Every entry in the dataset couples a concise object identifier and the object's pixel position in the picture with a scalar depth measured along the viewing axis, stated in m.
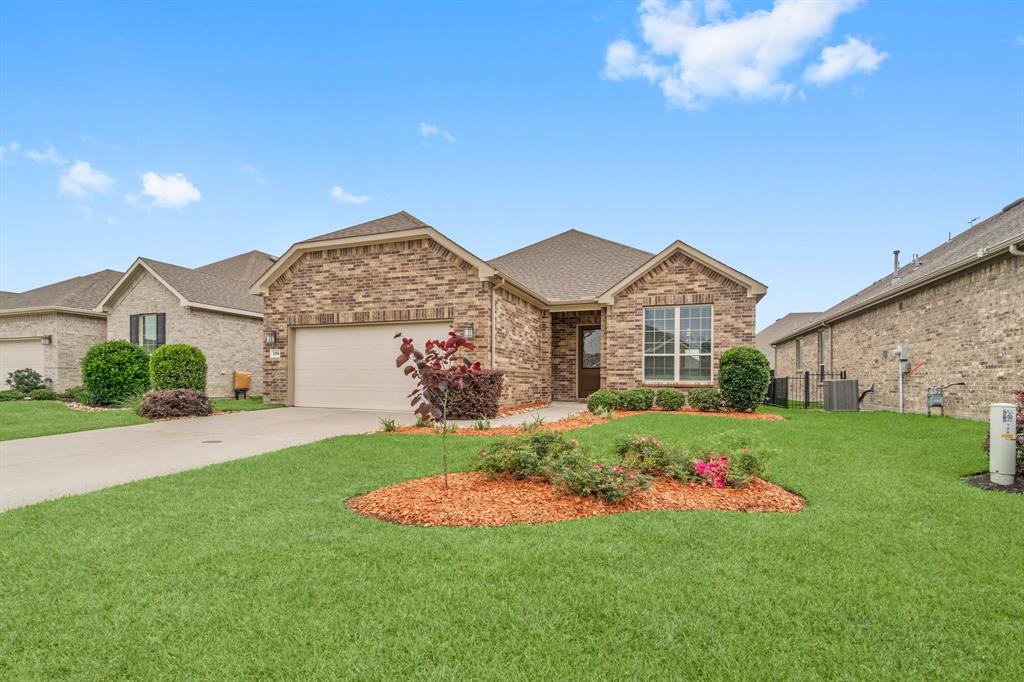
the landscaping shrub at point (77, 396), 15.51
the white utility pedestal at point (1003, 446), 5.66
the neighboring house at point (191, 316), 18.75
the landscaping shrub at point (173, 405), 12.27
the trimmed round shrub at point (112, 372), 15.13
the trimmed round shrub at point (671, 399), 13.73
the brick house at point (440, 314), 13.44
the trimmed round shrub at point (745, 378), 12.78
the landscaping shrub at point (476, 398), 11.74
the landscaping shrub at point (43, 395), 17.92
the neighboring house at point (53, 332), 19.75
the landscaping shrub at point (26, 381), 19.02
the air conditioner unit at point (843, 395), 15.13
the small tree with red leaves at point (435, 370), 5.11
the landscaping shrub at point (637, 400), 13.82
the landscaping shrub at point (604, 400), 13.25
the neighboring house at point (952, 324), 10.36
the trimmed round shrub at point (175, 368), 14.05
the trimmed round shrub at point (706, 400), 13.26
